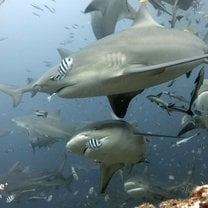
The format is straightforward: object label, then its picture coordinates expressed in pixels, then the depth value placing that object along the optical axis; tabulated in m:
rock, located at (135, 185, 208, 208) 1.94
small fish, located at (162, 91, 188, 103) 4.82
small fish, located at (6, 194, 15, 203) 7.69
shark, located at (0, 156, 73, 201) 8.01
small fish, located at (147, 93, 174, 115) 4.02
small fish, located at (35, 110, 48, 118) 5.88
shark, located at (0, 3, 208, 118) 2.75
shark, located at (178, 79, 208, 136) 4.61
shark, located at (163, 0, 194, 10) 6.44
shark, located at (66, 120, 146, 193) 3.35
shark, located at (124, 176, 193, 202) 6.20
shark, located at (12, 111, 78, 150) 8.80
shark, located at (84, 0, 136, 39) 6.39
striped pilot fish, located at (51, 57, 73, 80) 2.70
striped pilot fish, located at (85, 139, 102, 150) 3.30
